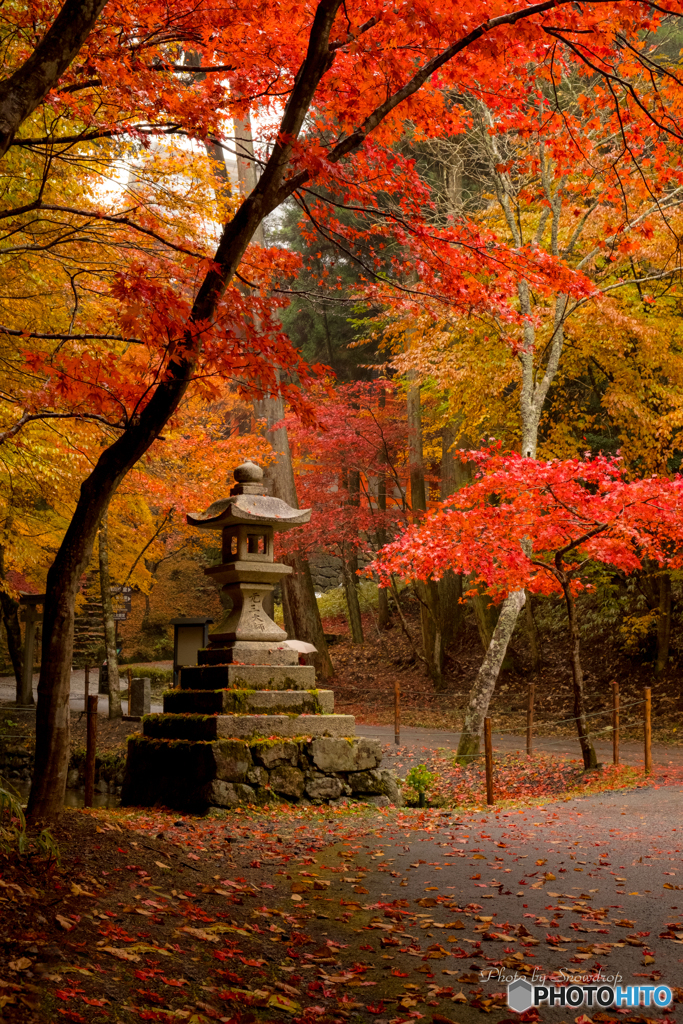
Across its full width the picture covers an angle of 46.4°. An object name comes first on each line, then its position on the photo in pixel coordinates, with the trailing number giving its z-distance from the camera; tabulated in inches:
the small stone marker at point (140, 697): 698.8
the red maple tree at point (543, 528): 388.5
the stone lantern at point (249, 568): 383.2
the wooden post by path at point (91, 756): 350.3
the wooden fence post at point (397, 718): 564.7
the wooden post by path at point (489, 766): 355.3
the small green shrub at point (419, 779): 378.3
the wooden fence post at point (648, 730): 410.3
